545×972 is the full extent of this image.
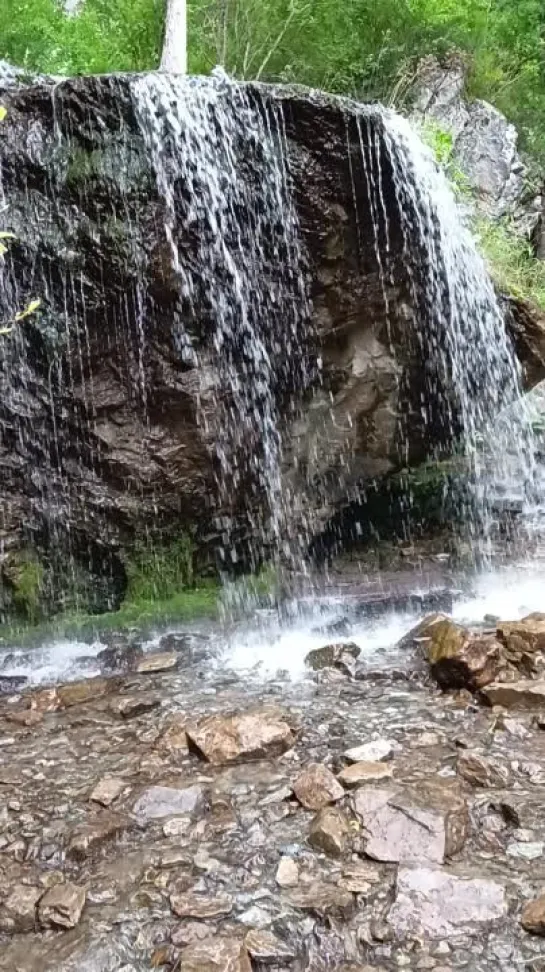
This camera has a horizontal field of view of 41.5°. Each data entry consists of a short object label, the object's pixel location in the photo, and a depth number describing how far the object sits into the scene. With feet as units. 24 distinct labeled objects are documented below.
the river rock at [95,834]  9.50
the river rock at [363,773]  10.39
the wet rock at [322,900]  7.99
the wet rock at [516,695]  12.73
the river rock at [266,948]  7.40
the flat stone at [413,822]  8.79
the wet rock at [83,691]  15.05
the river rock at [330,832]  9.02
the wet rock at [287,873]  8.59
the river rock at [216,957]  7.19
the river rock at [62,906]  8.23
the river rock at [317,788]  10.05
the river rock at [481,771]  10.37
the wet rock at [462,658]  13.60
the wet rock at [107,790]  10.68
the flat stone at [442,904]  7.63
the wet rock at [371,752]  11.06
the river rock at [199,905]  8.12
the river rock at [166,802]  10.27
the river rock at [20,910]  8.23
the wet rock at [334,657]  15.75
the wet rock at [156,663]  16.74
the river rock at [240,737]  11.60
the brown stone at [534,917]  7.46
